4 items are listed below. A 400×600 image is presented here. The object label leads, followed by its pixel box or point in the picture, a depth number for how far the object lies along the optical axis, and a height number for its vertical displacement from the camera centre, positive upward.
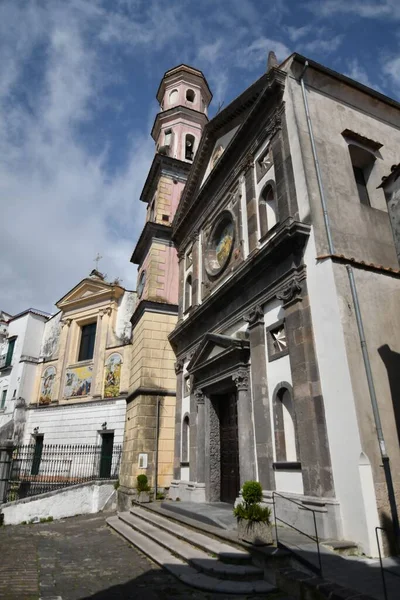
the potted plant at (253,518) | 6.24 -0.83
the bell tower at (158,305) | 14.76 +6.57
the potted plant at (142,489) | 13.27 -0.79
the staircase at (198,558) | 5.52 -1.50
